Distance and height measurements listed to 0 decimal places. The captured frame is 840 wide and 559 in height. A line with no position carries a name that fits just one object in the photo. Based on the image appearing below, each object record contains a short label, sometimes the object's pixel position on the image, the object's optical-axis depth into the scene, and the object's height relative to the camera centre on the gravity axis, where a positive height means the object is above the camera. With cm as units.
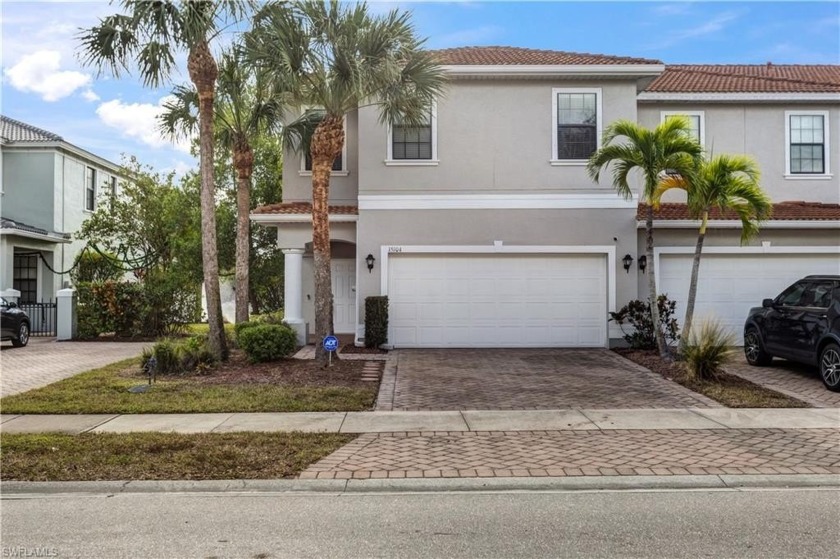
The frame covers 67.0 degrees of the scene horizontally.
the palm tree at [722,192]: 1190 +176
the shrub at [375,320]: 1460 -79
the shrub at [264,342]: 1222 -108
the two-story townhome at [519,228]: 1502 +137
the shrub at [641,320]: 1389 -78
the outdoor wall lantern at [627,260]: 1498 +60
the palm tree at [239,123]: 1509 +402
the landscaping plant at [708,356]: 1071 -120
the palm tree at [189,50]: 1109 +437
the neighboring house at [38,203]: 2266 +305
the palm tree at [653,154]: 1201 +255
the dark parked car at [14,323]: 1597 -96
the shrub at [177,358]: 1157 -133
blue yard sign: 1163 -106
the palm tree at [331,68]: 1119 +397
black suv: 1015 -75
